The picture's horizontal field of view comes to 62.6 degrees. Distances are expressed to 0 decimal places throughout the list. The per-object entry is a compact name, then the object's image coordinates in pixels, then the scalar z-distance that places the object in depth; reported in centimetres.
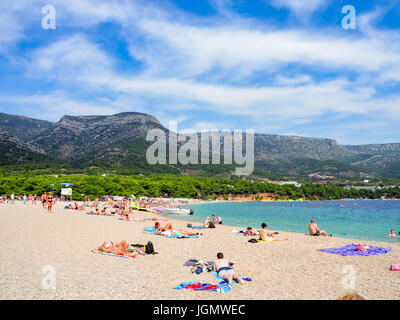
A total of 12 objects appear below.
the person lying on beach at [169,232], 1962
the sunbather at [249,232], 2075
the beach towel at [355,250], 1414
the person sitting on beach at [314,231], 2171
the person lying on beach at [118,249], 1282
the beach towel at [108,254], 1278
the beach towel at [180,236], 1942
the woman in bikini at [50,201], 3572
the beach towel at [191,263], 1152
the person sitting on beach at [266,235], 1833
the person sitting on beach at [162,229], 2059
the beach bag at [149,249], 1351
